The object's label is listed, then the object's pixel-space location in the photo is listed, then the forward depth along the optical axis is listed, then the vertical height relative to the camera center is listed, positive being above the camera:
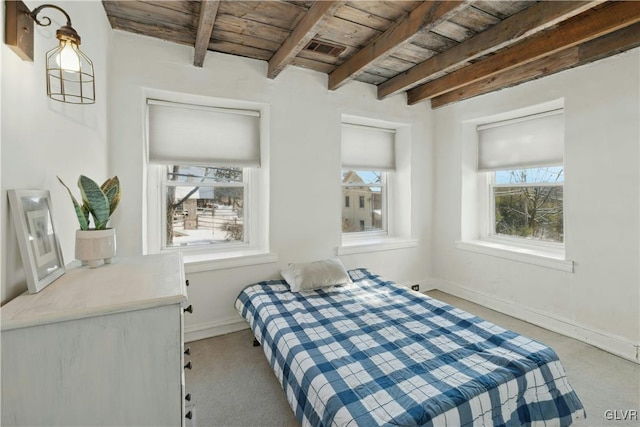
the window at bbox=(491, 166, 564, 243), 2.88 +0.04
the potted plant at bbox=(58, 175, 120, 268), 1.22 -0.08
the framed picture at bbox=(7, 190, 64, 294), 0.91 -0.09
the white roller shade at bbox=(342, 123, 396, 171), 3.40 +0.72
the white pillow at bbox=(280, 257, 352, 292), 2.52 -0.57
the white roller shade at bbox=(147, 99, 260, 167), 2.50 +0.67
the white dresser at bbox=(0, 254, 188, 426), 0.75 -0.40
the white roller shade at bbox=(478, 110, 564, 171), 2.79 +0.67
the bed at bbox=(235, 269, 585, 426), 1.23 -0.78
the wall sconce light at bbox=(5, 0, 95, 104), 0.92 +0.59
